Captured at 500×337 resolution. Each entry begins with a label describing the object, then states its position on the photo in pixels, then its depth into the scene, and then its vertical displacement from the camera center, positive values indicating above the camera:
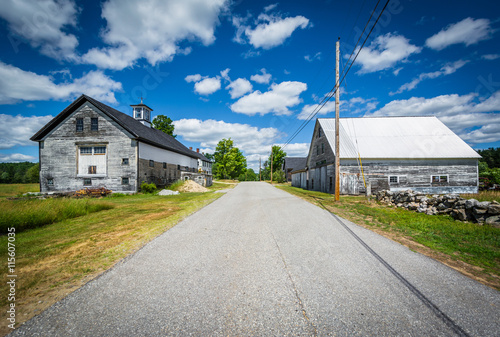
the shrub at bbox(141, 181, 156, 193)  19.92 -1.59
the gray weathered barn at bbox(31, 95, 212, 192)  19.48 +2.02
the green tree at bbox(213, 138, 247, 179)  61.44 +3.72
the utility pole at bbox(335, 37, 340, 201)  14.08 +4.71
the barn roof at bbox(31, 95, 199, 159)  19.19 +4.89
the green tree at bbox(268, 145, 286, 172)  74.88 +5.62
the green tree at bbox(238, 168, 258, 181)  116.31 -3.21
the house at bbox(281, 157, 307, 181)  59.96 +2.40
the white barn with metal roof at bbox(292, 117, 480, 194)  20.53 +0.75
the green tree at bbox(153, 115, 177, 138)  45.63 +10.66
